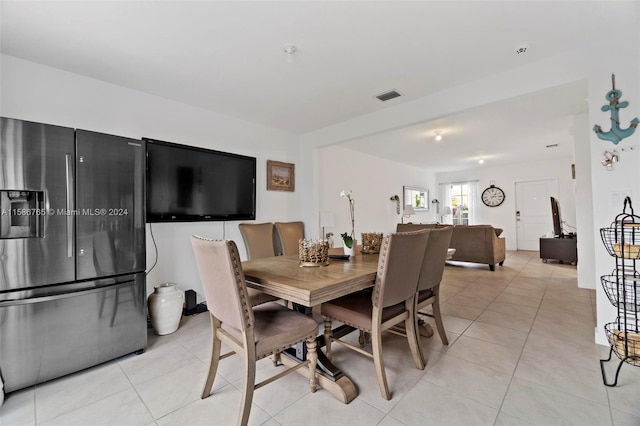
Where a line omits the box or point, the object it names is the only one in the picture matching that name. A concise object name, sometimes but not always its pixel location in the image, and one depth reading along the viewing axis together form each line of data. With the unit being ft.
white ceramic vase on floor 8.39
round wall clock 26.07
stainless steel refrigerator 5.73
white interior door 23.76
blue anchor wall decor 6.96
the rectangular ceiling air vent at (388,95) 9.91
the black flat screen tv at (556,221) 18.34
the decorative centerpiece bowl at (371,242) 8.31
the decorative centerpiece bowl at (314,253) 6.43
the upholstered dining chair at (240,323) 4.44
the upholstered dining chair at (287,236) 12.62
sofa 16.45
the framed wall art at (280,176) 13.44
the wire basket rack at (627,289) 5.30
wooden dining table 4.50
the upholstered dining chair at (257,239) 11.46
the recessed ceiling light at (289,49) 7.12
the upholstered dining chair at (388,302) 5.27
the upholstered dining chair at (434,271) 6.51
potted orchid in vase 7.42
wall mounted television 9.59
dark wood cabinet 17.40
